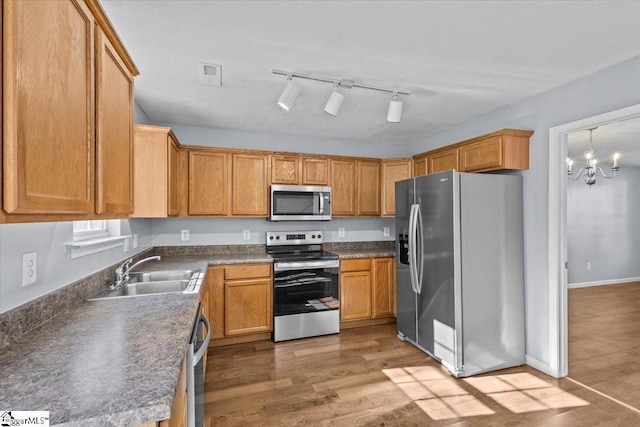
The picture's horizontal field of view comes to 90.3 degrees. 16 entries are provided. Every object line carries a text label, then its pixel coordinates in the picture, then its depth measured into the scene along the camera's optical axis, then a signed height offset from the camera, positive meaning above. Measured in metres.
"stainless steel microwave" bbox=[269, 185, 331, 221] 3.73 +0.17
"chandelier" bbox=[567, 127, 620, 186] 4.26 +0.76
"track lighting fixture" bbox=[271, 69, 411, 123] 2.38 +0.96
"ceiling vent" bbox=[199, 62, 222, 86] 2.29 +1.08
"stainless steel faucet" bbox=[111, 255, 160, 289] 2.20 -0.40
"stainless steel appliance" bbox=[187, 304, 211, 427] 1.40 -0.78
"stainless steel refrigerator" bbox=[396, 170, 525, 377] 2.74 -0.48
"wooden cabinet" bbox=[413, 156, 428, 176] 3.91 +0.65
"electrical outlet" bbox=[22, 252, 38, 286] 1.30 -0.21
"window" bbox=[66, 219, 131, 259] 1.76 -0.13
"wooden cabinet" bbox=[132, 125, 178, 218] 2.58 +0.39
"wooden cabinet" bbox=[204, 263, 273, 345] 3.30 -0.87
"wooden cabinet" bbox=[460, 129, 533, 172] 2.82 +0.61
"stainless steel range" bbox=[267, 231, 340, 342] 3.48 -0.88
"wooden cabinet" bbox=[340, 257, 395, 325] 3.80 -0.87
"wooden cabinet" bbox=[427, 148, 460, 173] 3.35 +0.63
